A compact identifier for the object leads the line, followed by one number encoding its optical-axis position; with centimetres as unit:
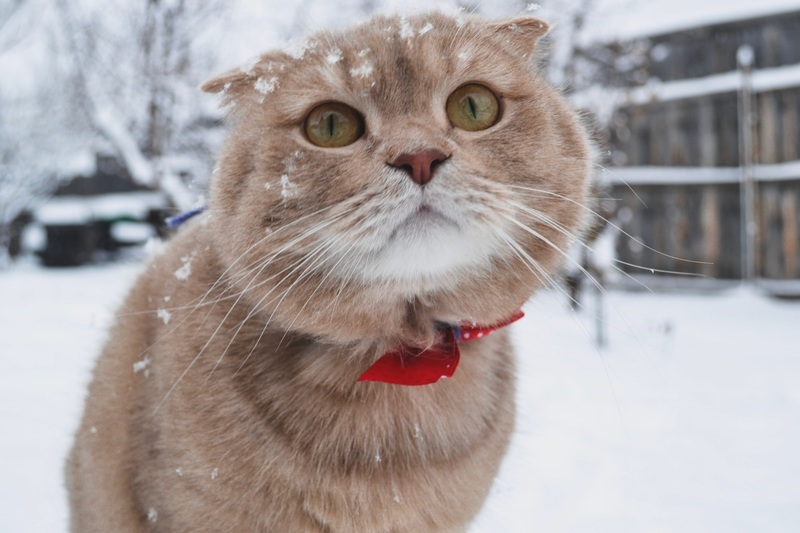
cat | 35
